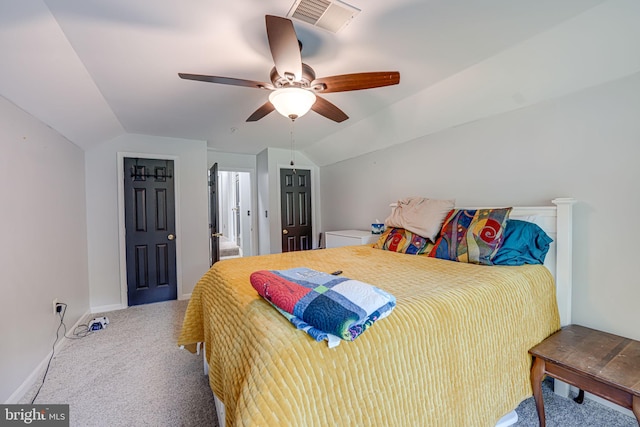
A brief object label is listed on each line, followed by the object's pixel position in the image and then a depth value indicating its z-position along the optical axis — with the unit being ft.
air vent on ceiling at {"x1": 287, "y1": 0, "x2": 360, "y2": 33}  4.35
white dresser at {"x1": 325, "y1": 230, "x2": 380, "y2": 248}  10.77
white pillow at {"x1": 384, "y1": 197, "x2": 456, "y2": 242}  7.43
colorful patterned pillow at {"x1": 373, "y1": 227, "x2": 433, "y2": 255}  7.54
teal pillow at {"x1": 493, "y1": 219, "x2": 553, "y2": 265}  5.76
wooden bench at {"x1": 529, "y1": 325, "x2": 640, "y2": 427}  3.91
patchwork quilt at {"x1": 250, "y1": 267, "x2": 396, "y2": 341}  2.73
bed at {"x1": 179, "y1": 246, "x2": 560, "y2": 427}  2.54
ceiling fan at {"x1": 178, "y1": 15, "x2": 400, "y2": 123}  4.70
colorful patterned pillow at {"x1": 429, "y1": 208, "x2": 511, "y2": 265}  6.03
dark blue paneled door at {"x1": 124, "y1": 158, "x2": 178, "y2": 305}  11.33
